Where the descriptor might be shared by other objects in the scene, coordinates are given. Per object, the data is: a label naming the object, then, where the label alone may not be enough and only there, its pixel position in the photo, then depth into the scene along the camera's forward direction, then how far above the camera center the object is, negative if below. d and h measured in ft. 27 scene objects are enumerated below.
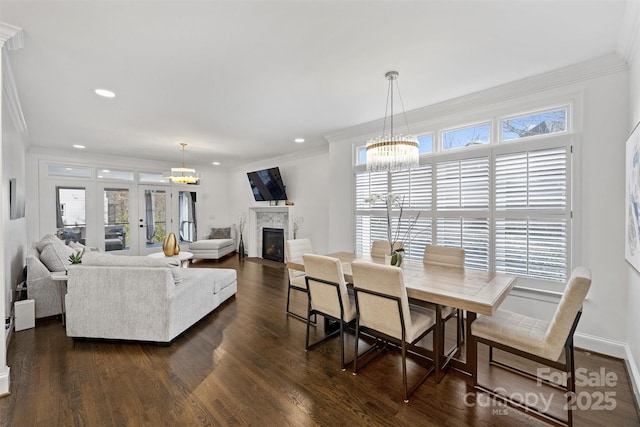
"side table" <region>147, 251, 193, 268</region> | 16.83 -2.84
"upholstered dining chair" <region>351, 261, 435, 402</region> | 6.38 -2.52
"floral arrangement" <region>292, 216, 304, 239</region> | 21.03 -1.08
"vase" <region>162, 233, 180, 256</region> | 16.85 -2.17
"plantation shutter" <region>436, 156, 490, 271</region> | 10.55 +0.06
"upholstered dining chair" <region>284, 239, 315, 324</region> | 10.84 -1.98
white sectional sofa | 8.80 -2.83
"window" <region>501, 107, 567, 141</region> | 9.18 +2.95
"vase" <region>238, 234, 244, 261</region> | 24.73 -3.58
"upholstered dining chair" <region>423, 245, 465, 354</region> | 8.75 -1.81
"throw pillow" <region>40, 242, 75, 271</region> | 11.35 -1.94
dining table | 6.08 -1.97
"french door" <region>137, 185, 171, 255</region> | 23.39 -0.49
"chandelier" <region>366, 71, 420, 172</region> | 8.55 +1.81
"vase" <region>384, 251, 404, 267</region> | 8.55 -1.54
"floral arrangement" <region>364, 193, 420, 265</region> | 12.51 -0.73
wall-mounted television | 21.67 +2.10
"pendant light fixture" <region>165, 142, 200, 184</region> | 17.83 +2.39
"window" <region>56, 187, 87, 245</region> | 19.60 -0.14
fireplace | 22.98 -2.89
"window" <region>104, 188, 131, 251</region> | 21.75 -0.60
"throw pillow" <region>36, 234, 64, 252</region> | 12.10 -1.33
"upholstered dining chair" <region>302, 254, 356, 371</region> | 7.54 -2.32
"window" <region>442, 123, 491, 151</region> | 10.69 +2.94
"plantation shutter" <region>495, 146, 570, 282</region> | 9.01 -0.17
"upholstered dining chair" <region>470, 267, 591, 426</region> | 5.39 -2.81
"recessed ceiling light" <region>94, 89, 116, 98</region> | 9.74 +4.32
